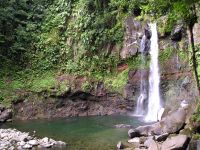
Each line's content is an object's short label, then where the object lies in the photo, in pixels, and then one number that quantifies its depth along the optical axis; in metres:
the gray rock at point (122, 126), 12.08
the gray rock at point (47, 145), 9.80
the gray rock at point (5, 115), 14.78
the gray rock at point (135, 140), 9.68
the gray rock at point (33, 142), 9.95
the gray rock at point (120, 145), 9.11
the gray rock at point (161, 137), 9.24
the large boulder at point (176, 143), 8.25
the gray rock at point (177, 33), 14.57
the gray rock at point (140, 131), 10.23
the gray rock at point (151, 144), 8.50
